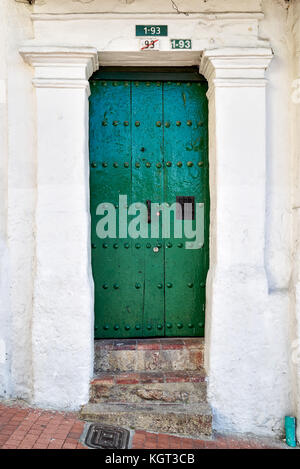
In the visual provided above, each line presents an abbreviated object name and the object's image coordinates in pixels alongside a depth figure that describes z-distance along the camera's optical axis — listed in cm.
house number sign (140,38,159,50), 335
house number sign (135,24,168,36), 335
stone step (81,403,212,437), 310
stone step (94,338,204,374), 349
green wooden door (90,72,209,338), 366
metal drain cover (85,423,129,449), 288
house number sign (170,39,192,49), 336
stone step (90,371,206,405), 326
